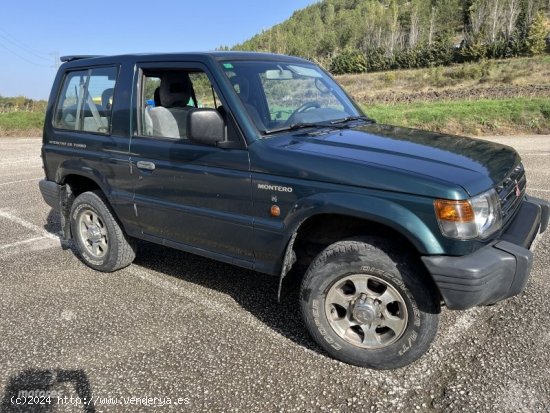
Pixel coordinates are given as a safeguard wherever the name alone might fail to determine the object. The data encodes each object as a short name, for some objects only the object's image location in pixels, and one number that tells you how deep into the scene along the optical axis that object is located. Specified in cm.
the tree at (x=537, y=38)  6656
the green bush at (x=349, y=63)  8444
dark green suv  252
